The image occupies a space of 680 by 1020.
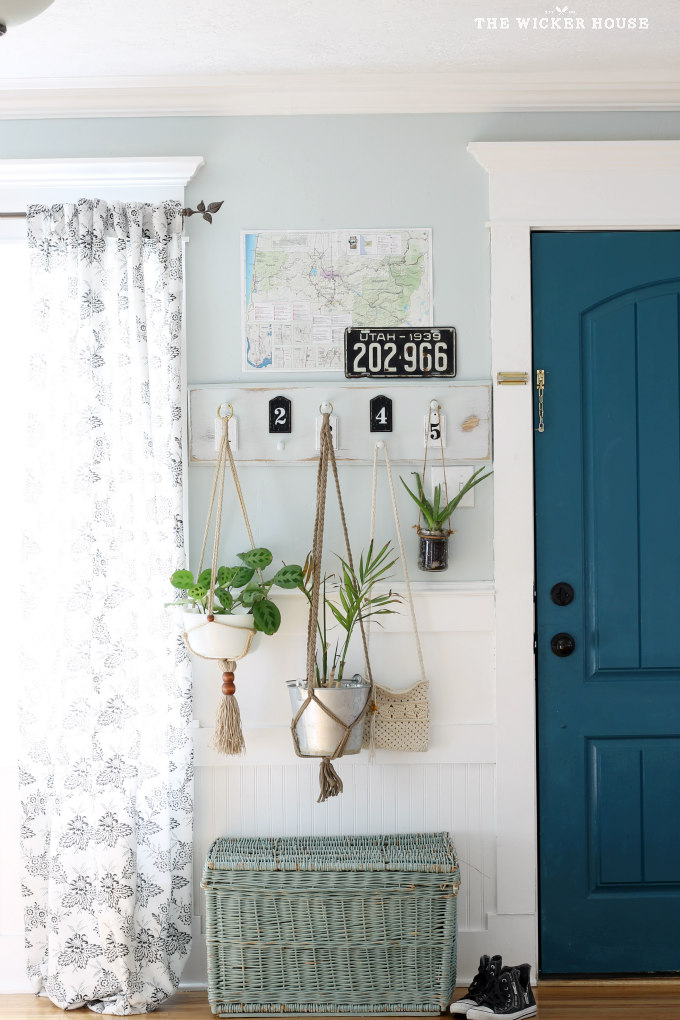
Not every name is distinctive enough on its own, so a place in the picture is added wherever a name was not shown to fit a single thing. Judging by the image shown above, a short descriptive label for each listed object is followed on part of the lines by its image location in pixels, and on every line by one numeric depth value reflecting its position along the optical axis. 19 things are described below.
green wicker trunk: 2.22
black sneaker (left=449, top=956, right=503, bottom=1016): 2.22
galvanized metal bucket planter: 2.24
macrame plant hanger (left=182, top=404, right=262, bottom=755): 2.31
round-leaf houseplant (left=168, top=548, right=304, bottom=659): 2.27
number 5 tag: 2.46
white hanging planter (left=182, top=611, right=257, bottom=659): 2.26
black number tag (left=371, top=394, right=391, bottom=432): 2.46
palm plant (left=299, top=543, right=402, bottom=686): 2.35
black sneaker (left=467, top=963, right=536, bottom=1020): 2.18
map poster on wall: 2.47
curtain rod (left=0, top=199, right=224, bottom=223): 2.44
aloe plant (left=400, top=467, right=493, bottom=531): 2.40
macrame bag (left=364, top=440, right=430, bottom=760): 2.40
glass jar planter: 2.40
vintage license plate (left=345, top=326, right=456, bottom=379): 2.47
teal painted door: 2.47
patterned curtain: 2.33
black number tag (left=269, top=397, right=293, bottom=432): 2.46
